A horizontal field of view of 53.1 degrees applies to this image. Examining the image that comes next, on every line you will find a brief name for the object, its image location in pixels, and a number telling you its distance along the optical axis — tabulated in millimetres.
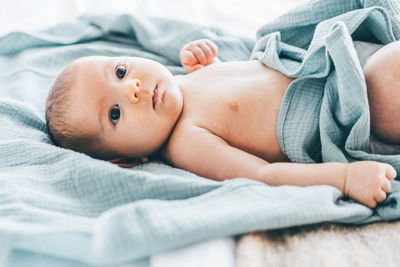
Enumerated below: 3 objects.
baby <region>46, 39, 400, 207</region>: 924
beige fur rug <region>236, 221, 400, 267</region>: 588
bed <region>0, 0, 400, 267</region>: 582
